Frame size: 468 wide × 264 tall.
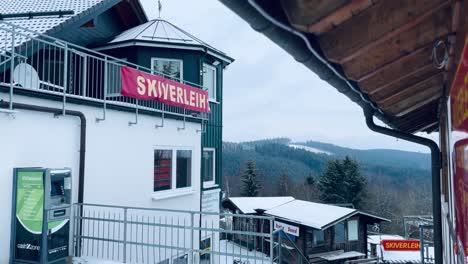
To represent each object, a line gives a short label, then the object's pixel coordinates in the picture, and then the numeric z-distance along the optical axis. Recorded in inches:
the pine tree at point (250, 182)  1788.3
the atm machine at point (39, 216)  225.5
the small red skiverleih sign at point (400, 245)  513.7
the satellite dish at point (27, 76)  303.7
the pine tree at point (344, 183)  1546.5
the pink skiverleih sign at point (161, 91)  334.3
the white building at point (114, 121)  248.4
